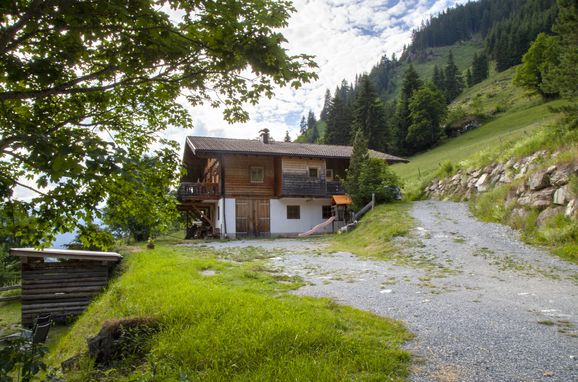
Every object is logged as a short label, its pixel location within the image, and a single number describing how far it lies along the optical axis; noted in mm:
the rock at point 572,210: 10425
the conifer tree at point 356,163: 21641
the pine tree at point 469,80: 91475
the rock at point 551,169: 12431
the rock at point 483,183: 18348
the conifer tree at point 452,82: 85669
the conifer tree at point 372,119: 56000
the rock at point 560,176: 11641
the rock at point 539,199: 11977
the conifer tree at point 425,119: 55000
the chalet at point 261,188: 23406
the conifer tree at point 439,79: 88475
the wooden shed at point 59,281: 12969
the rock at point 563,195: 11023
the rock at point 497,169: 17789
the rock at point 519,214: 12498
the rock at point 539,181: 12492
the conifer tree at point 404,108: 58625
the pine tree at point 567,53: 13953
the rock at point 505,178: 16233
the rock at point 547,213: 11195
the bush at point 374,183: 20953
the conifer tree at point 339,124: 61344
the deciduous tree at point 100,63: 2781
